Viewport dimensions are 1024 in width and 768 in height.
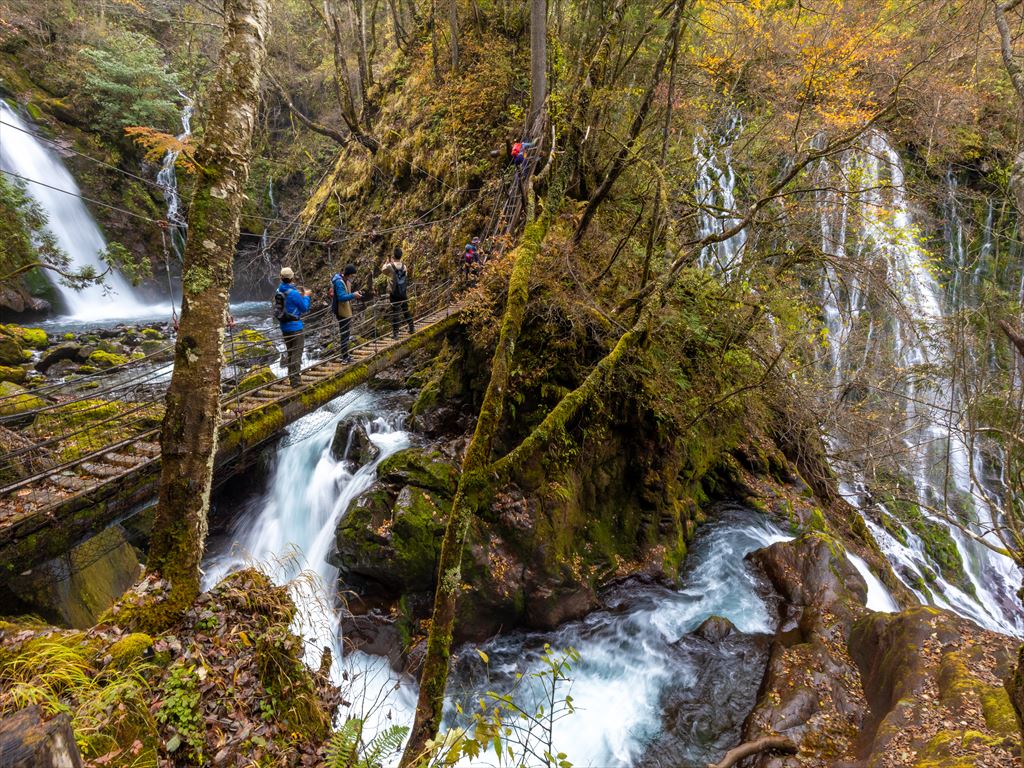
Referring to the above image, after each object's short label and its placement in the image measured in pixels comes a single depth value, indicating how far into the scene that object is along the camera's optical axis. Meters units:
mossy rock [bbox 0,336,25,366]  10.41
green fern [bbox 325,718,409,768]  2.59
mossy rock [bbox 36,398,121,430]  6.22
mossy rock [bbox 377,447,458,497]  6.78
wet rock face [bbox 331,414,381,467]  8.29
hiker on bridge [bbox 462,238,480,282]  8.93
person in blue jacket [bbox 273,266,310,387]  6.84
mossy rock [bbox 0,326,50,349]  11.36
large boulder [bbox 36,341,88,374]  10.52
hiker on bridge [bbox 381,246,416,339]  8.74
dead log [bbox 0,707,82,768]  0.98
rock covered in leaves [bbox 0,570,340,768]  2.49
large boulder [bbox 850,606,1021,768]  3.67
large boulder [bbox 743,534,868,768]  4.58
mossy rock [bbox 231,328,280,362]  10.74
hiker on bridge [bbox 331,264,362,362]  8.00
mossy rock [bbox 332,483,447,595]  6.23
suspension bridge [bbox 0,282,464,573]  4.07
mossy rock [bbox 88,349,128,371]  11.09
